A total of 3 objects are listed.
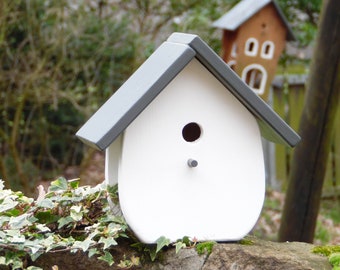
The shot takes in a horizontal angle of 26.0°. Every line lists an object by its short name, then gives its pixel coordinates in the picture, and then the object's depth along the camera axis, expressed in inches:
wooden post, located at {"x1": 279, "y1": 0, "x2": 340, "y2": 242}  199.3
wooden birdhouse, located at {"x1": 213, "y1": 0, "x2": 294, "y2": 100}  217.8
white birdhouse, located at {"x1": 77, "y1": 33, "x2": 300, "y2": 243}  101.2
